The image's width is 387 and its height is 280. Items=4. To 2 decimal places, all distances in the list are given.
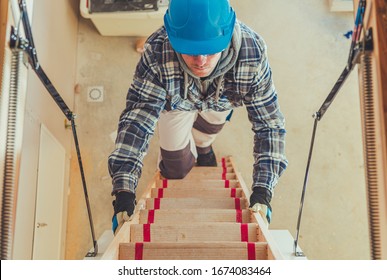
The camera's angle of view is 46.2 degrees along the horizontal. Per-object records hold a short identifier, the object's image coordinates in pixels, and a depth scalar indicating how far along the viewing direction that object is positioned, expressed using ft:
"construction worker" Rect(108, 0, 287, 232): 4.48
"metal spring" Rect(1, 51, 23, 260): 2.61
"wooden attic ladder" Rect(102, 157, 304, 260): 4.52
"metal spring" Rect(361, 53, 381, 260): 2.70
